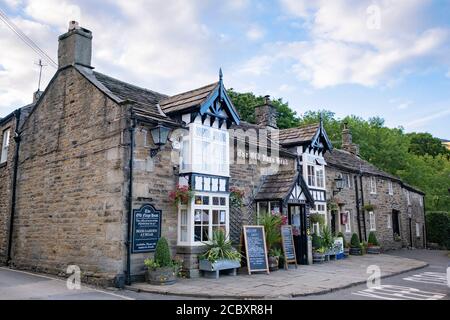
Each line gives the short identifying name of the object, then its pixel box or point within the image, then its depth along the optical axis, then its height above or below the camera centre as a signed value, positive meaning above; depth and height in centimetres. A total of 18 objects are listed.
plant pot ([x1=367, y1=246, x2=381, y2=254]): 2111 -183
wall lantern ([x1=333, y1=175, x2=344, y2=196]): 1973 +190
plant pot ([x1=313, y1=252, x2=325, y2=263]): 1579 -167
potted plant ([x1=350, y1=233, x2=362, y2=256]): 1991 -152
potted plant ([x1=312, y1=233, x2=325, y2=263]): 1581 -135
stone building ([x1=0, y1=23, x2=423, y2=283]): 1091 +152
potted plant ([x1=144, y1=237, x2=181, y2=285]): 1013 -135
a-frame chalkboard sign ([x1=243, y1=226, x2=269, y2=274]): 1250 -106
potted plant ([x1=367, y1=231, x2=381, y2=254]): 2112 -156
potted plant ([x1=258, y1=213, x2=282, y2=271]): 1321 -52
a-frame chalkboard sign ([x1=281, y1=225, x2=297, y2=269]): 1390 -100
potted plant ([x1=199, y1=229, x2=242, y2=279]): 1145 -123
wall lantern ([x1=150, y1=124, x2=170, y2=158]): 1103 +245
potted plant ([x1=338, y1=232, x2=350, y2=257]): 1917 -152
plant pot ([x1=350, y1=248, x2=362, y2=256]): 1988 -183
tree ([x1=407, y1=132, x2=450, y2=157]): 5191 +1024
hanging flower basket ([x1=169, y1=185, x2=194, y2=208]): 1138 +70
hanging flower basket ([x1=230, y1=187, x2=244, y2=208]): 1334 +76
